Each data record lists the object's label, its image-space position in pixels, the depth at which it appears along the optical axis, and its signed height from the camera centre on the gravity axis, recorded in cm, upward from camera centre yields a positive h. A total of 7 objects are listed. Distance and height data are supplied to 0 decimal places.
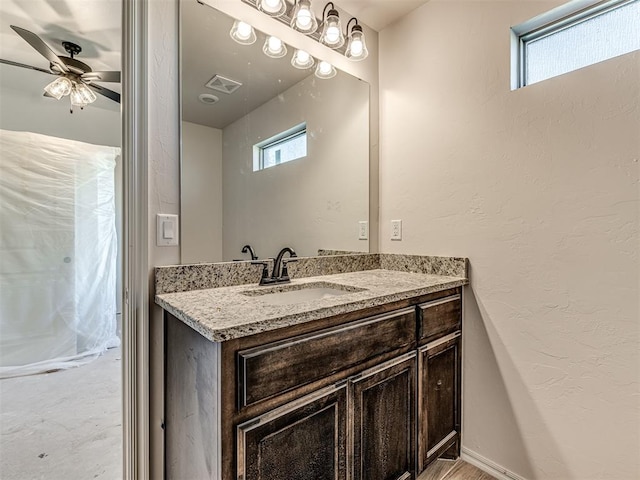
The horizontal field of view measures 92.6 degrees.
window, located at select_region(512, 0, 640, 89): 114 +82
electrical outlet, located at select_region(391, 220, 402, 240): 183 +5
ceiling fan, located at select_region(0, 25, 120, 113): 210 +118
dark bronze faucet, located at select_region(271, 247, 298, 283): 143 -16
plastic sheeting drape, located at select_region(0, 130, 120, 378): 259 -14
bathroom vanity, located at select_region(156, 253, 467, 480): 80 -46
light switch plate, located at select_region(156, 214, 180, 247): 116 +3
